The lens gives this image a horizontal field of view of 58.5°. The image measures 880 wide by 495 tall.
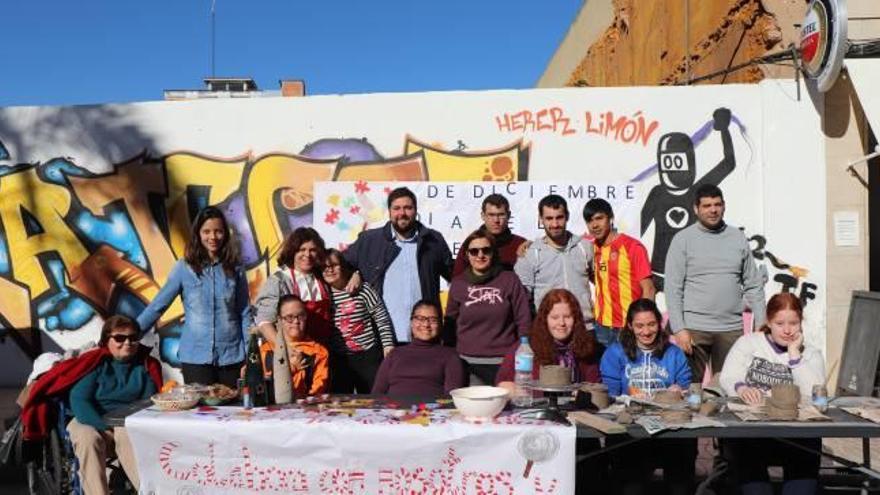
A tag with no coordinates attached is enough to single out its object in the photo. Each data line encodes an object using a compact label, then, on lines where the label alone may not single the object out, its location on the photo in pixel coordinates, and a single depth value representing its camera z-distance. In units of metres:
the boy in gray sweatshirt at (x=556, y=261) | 5.16
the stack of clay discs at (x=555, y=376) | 3.66
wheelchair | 4.23
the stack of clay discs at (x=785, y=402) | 3.65
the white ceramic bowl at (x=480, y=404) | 3.62
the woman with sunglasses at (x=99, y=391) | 4.08
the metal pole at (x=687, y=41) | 10.37
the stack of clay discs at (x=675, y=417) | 3.59
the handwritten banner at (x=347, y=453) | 3.55
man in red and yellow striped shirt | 5.37
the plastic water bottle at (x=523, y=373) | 3.94
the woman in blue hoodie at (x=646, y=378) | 4.04
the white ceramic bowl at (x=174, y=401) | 3.89
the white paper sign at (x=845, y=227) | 7.06
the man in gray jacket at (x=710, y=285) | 5.32
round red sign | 6.25
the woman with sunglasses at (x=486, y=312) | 4.85
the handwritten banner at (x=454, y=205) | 7.37
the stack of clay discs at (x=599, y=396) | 3.87
